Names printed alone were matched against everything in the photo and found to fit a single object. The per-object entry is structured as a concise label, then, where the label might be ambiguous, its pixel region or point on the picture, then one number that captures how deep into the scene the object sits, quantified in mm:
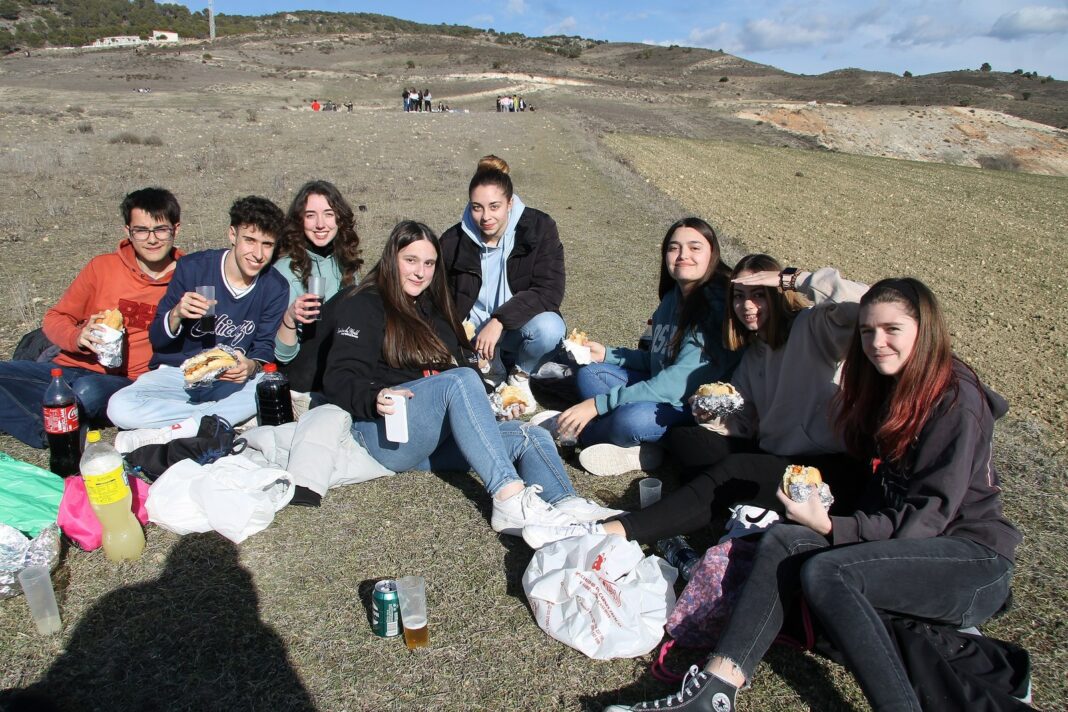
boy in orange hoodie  4387
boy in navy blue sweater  4359
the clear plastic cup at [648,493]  3988
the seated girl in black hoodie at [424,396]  3678
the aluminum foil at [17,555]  3051
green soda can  2928
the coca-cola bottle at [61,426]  3900
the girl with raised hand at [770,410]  3518
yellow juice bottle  3242
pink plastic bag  3359
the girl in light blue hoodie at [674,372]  4262
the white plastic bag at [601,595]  2910
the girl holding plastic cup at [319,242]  5066
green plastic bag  3270
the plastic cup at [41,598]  2875
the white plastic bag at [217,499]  3551
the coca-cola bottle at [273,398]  4438
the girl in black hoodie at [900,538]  2564
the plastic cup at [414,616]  2918
